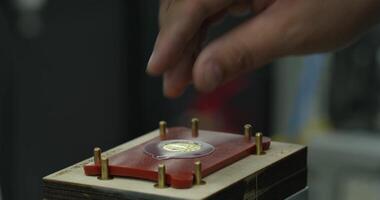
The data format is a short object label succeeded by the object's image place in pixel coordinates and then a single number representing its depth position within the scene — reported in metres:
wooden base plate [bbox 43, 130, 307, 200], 0.63
